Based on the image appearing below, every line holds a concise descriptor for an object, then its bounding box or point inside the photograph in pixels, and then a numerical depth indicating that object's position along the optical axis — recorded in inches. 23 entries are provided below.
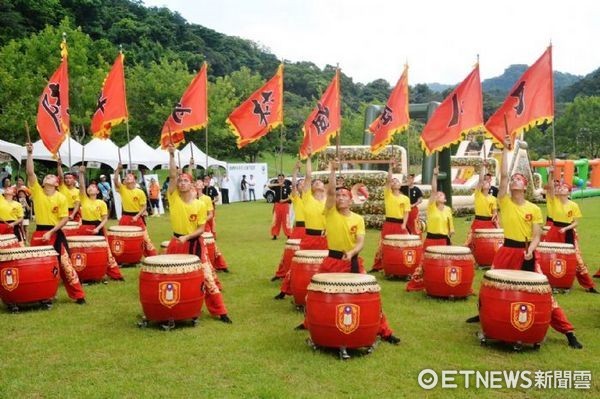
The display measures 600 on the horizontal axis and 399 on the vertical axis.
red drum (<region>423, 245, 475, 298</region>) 362.3
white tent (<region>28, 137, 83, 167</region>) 871.7
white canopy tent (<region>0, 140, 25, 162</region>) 729.6
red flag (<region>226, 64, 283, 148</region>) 492.4
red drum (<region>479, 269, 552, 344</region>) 259.8
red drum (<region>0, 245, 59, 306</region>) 329.7
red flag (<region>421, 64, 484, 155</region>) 390.9
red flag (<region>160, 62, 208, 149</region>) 460.8
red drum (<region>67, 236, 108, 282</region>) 406.0
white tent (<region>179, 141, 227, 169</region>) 1192.2
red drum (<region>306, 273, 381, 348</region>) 249.1
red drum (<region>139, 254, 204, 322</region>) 293.4
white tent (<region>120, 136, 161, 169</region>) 1016.2
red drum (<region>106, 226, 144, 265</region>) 477.4
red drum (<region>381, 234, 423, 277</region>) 426.3
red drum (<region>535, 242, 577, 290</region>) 384.5
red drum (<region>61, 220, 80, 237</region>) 459.0
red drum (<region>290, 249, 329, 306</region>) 333.1
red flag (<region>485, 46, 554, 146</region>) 347.3
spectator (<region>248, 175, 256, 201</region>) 1418.4
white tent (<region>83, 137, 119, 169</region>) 933.8
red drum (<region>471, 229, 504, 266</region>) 474.6
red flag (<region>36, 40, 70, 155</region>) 396.8
